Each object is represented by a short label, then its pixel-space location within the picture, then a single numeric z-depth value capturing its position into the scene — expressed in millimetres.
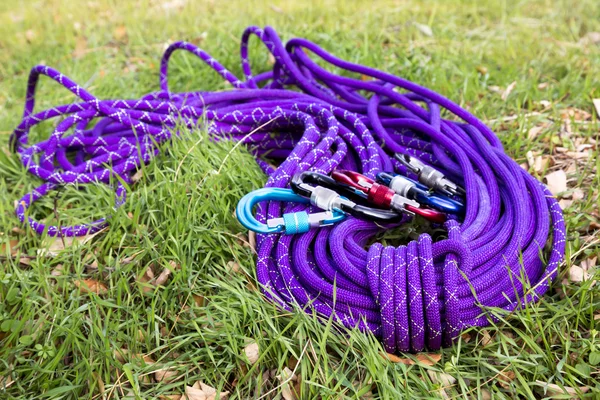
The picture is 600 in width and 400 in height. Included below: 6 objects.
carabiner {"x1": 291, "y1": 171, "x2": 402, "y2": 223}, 566
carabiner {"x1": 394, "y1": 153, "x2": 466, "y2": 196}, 602
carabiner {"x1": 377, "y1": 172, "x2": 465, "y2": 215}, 586
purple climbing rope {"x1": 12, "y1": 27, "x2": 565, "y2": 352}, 512
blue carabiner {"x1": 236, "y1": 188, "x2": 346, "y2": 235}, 553
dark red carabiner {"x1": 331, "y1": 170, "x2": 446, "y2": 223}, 565
